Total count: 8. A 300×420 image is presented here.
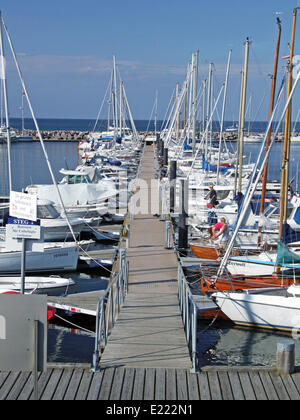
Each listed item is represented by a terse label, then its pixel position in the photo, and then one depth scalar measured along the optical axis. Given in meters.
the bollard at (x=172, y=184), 26.84
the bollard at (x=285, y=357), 7.72
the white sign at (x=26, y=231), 9.93
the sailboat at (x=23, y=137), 101.50
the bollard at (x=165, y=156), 40.94
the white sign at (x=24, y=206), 9.94
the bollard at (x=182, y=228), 19.73
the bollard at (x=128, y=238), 17.50
